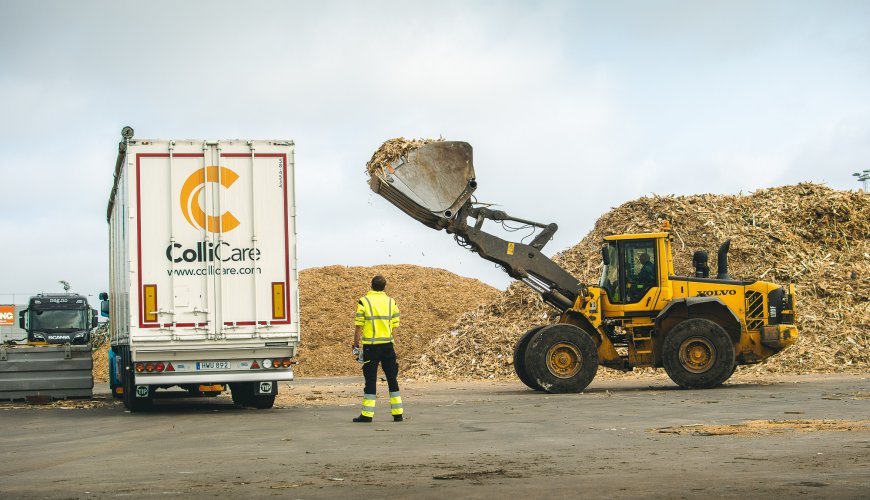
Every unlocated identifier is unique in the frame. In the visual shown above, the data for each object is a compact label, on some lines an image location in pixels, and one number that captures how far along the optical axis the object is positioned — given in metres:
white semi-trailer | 16.92
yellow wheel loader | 21.23
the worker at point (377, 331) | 15.52
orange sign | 61.31
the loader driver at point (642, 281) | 22.00
